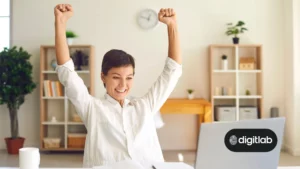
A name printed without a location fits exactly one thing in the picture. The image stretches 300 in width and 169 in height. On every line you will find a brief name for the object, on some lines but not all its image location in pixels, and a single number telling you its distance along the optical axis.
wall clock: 5.71
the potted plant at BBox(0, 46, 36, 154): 5.26
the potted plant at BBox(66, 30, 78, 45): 5.49
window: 5.85
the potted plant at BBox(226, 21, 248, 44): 5.49
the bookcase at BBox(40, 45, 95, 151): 5.49
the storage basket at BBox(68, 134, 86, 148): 5.48
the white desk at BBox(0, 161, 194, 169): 1.35
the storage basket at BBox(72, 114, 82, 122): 5.54
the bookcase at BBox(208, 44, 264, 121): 5.53
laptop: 1.29
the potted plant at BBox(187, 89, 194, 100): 5.61
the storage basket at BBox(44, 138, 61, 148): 5.50
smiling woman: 1.62
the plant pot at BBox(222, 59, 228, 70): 5.62
